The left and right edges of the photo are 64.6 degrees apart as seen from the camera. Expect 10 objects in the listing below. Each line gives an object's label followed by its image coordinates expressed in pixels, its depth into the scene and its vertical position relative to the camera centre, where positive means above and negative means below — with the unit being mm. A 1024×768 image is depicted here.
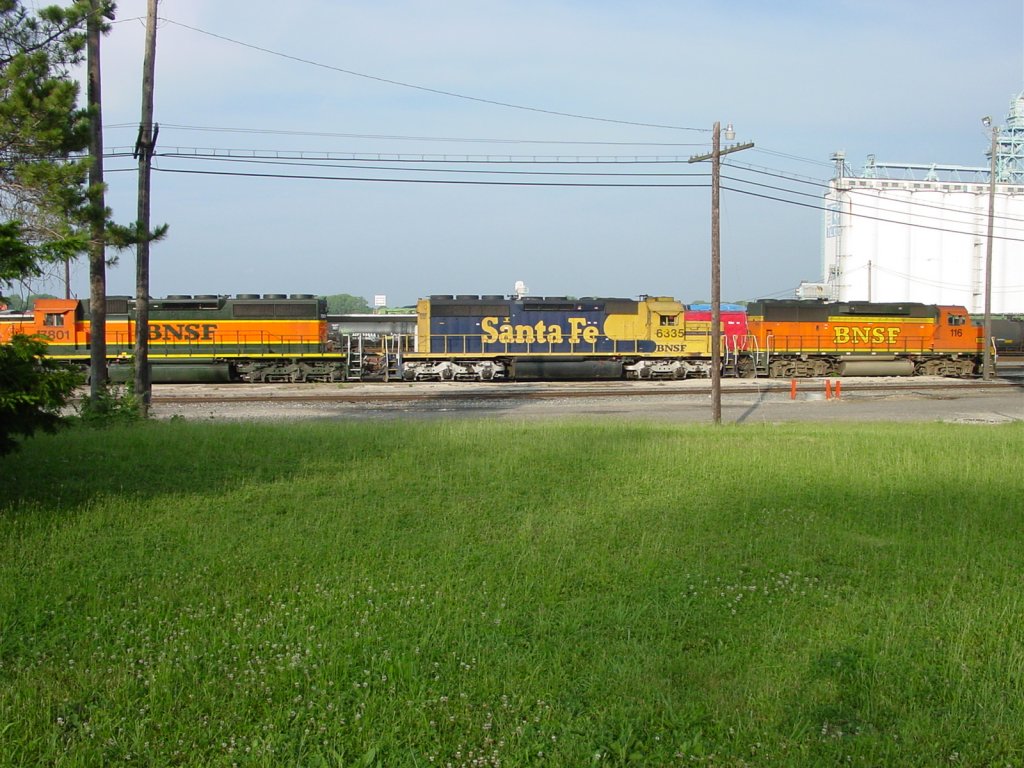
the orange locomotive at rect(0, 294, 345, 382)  31109 +402
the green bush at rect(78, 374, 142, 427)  15370 -1275
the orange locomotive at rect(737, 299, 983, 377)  36438 +374
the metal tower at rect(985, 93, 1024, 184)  81438 +20115
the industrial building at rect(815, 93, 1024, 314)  74125 +9719
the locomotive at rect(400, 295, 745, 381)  33469 +323
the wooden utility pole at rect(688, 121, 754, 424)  19062 +2298
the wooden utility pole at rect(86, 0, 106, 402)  11961 +1461
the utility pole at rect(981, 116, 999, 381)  34000 +1671
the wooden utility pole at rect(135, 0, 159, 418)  16719 +3092
